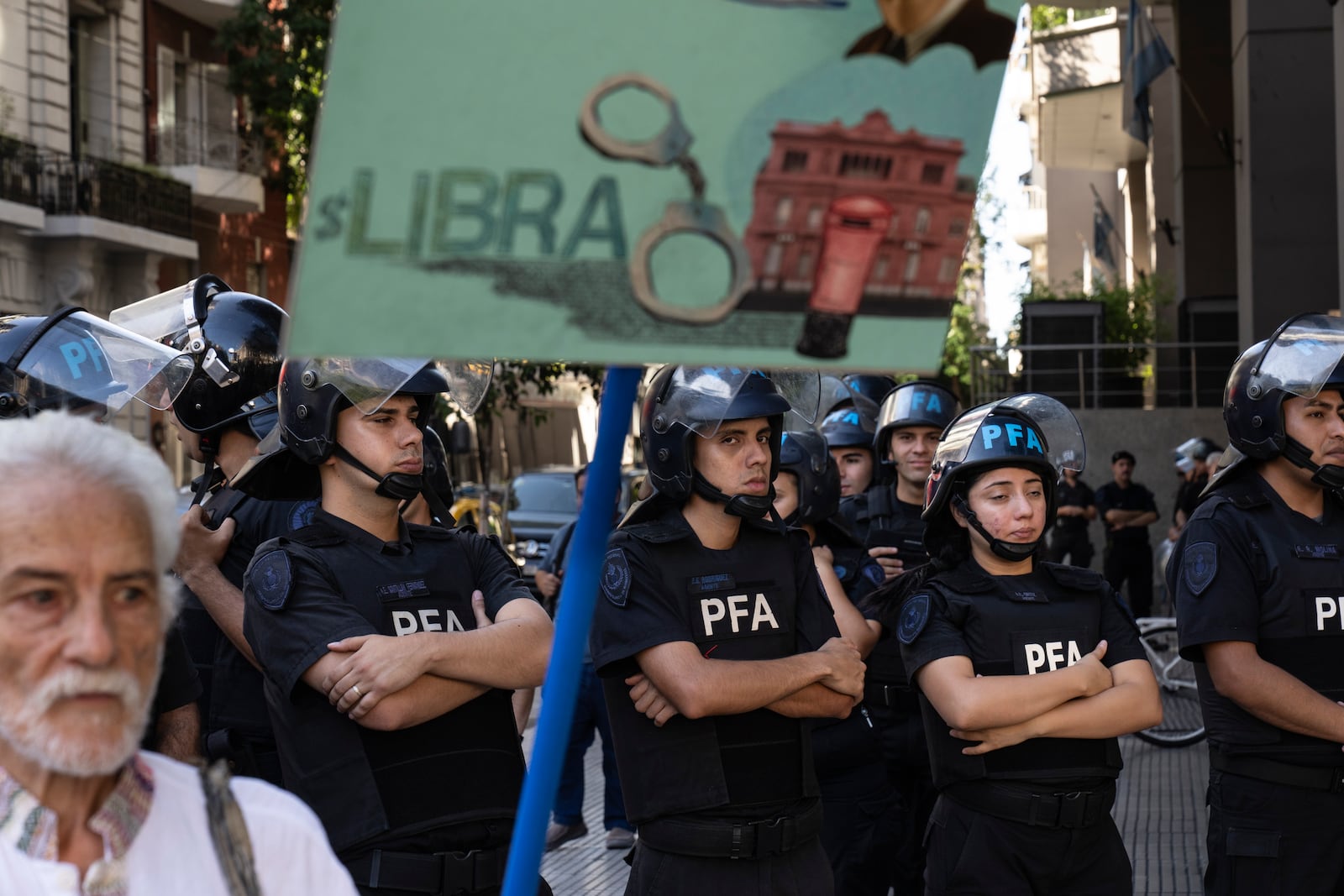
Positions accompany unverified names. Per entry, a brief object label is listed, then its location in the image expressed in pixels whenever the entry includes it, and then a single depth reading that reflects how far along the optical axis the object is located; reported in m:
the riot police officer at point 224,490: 4.43
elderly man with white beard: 1.96
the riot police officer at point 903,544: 6.24
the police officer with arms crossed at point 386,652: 3.67
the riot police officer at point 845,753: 5.87
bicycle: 11.88
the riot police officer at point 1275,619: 4.59
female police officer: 4.48
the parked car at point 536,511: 19.52
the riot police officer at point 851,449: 7.87
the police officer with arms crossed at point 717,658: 4.29
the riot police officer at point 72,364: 4.14
